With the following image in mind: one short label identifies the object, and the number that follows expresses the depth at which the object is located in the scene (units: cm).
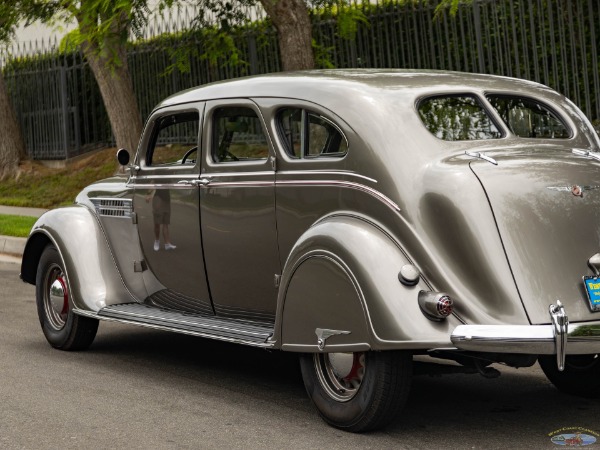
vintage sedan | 554
